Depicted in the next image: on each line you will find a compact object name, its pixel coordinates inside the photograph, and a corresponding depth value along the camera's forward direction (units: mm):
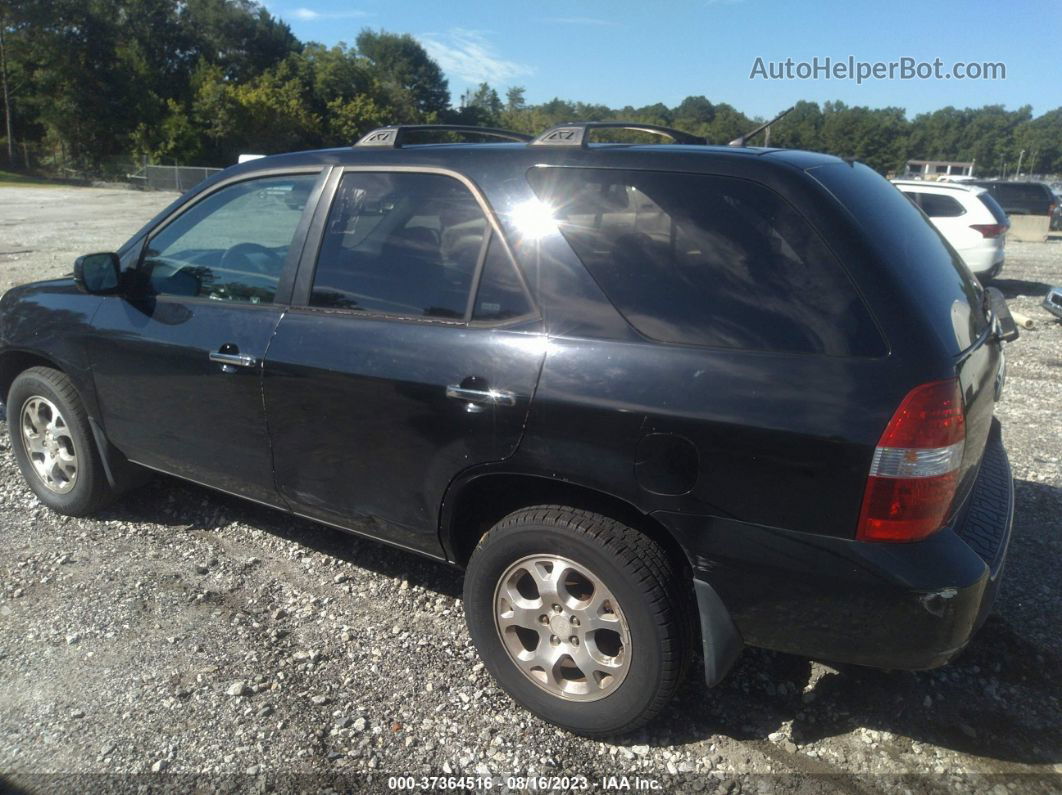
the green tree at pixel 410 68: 101438
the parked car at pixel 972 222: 12547
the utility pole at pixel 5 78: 51594
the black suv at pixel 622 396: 2295
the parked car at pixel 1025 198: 23672
